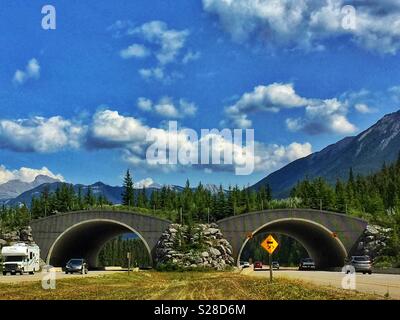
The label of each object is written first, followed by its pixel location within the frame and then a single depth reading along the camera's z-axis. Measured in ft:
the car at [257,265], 323.16
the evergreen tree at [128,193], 349.82
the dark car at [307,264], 273.91
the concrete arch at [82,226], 254.27
